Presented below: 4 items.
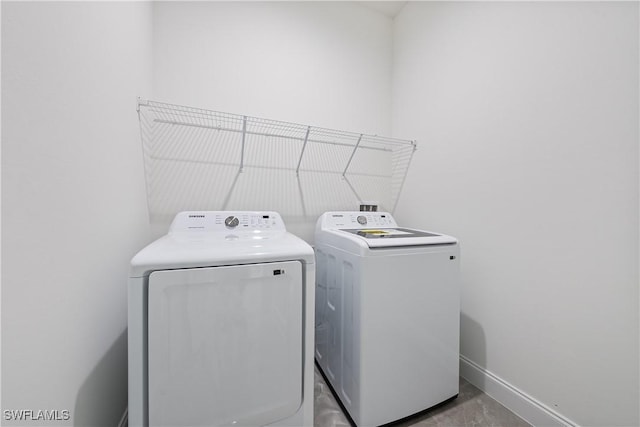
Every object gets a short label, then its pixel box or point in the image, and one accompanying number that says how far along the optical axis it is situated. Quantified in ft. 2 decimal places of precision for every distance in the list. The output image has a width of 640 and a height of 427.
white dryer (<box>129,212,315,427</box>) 2.75
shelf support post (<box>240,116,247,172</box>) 5.60
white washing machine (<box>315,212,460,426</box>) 3.89
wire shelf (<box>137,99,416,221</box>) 5.52
